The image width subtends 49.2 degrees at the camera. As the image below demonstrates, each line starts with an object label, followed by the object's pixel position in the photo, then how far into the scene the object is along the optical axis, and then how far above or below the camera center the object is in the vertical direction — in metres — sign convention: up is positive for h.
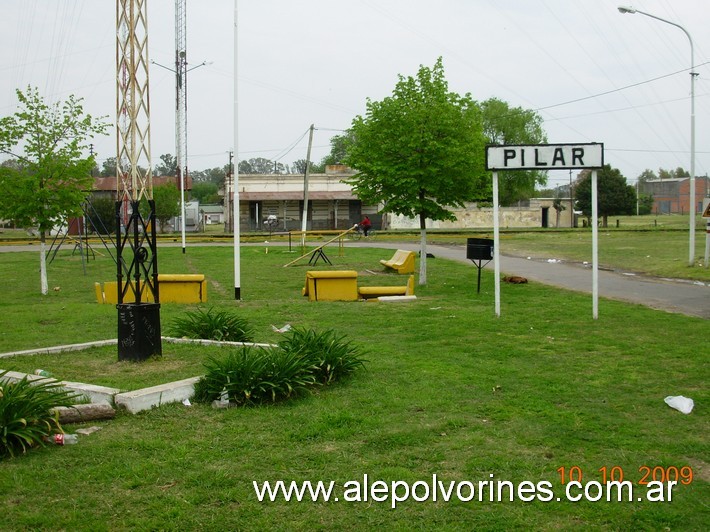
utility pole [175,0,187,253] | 36.26 +8.02
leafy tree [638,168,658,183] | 164.52 +13.14
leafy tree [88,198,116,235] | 59.62 +2.27
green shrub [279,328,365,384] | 7.63 -1.18
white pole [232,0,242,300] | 16.78 +1.83
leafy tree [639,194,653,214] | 112.50 +4.54
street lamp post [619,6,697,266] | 23.41 +2.46
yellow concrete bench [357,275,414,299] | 16.84 -1.18
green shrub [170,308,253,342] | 10.10 -1.19
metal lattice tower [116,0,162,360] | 8.62 +0.84
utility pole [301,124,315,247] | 44.26 +5.15
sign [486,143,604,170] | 12.43 +1.29
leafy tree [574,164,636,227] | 72.00 +3.83
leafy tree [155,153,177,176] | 134.07 +13.14
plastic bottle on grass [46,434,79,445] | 5.66 -1.47
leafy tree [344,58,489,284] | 19.61 +2.20
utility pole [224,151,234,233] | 58.54 +2.85
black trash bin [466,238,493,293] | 16.66 -0.28
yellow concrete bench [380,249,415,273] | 24.06 -0.83
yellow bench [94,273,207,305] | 16.16 -1.08
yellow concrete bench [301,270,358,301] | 16.67 -1.06
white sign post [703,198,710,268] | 22.45 +0.43
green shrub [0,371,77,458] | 5.43 -1.28
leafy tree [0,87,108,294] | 18.30 +1.53
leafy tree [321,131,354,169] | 110.84 +12.72
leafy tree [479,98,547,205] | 77.75 +10.66
